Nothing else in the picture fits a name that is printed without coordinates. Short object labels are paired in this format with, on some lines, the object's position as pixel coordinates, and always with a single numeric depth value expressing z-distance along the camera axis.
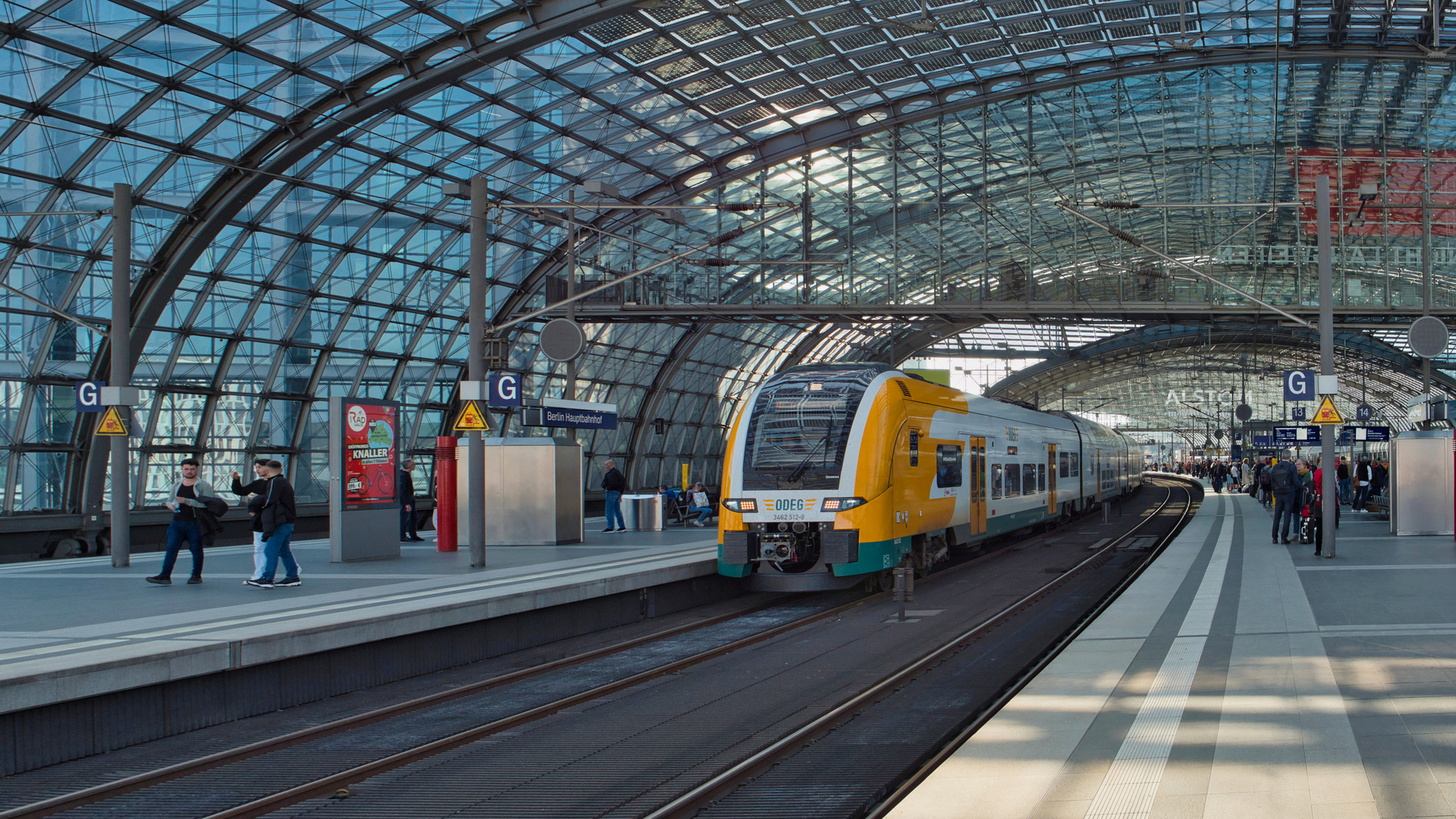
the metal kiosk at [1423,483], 23.16
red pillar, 20.33
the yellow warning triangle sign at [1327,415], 19.00
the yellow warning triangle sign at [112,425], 17.47
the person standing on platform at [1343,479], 33.59
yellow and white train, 15.90
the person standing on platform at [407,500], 23.31
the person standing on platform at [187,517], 14.00
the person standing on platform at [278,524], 13.96
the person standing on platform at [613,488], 25.78
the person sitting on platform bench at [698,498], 31.83
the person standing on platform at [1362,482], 34.53
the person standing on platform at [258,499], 14.10
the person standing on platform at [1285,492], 22.52
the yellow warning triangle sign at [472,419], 16.92
